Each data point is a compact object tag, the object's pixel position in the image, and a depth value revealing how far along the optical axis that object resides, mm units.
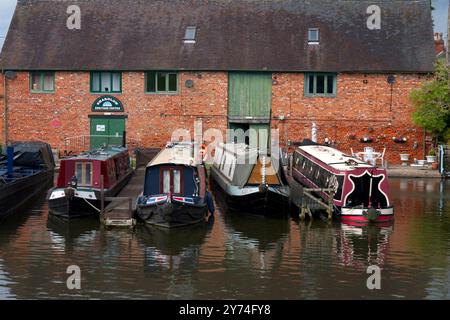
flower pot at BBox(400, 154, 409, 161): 40781
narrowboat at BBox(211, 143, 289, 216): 26062
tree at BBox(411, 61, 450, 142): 38875
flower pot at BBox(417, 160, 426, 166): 39656
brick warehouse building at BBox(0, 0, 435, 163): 41594
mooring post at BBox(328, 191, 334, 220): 25672
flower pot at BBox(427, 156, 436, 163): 39719
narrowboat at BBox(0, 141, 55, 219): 26514
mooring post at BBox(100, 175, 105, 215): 24953
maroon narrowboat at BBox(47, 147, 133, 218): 25188
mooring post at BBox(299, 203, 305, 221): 26141
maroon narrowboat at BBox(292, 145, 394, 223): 25105
